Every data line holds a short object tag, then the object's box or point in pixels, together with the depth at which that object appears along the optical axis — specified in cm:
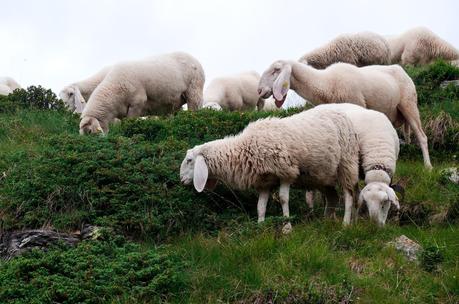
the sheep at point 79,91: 1644
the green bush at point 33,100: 1491
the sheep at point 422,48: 1861
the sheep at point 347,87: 1181
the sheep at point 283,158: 909
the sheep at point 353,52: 1566
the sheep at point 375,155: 912
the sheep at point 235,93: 1852
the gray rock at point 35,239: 830
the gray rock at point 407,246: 835
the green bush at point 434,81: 1406
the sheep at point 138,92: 1361
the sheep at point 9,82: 2286
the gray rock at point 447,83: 1452
